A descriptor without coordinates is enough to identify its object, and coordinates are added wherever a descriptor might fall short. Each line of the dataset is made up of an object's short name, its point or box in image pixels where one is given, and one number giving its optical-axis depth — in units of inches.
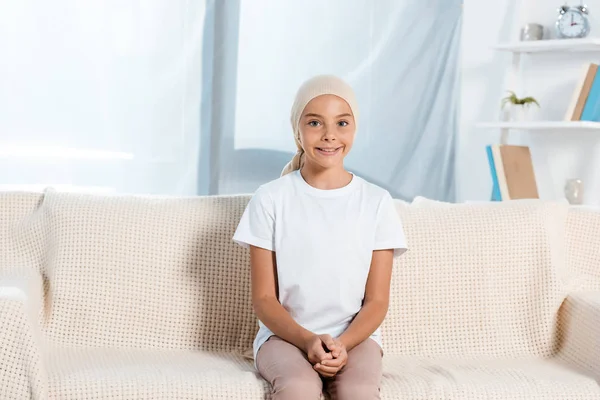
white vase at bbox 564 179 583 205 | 134.0
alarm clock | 132.9
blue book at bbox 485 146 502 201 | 133.9
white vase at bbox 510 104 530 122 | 137.1
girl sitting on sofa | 70.1
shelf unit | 129.0
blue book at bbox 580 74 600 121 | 129.0
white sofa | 77.2
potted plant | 136.3
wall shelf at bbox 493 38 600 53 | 129.7
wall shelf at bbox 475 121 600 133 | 127.3
